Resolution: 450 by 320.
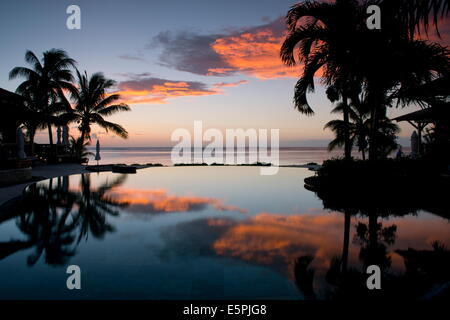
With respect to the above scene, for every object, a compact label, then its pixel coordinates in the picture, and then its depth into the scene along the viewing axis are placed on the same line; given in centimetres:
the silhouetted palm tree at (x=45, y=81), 2311
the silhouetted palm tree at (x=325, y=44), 1009
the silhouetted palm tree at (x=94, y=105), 2584
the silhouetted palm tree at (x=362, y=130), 2197
